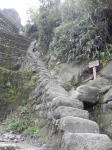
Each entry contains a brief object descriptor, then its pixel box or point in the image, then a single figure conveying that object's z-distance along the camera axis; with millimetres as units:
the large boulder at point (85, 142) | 1113
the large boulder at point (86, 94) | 1863
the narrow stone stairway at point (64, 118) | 1139
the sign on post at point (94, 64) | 2594
